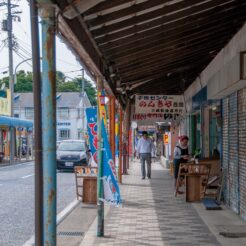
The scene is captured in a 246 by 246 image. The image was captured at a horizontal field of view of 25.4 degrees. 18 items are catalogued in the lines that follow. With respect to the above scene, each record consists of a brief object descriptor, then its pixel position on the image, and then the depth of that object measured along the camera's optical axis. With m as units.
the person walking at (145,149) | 20.05
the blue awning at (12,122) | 32.81
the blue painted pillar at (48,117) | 4.50
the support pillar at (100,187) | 8.72
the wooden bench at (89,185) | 13.11
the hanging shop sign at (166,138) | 31.48
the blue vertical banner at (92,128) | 11.22
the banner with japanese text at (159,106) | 16.62
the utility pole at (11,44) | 35.34
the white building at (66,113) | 77.00
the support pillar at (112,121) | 13.32
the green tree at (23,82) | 86.25
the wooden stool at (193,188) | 13.18
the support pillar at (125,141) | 22.04
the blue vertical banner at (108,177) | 8.62
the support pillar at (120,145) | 18.17
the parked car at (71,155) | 26.34
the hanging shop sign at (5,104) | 37.38
